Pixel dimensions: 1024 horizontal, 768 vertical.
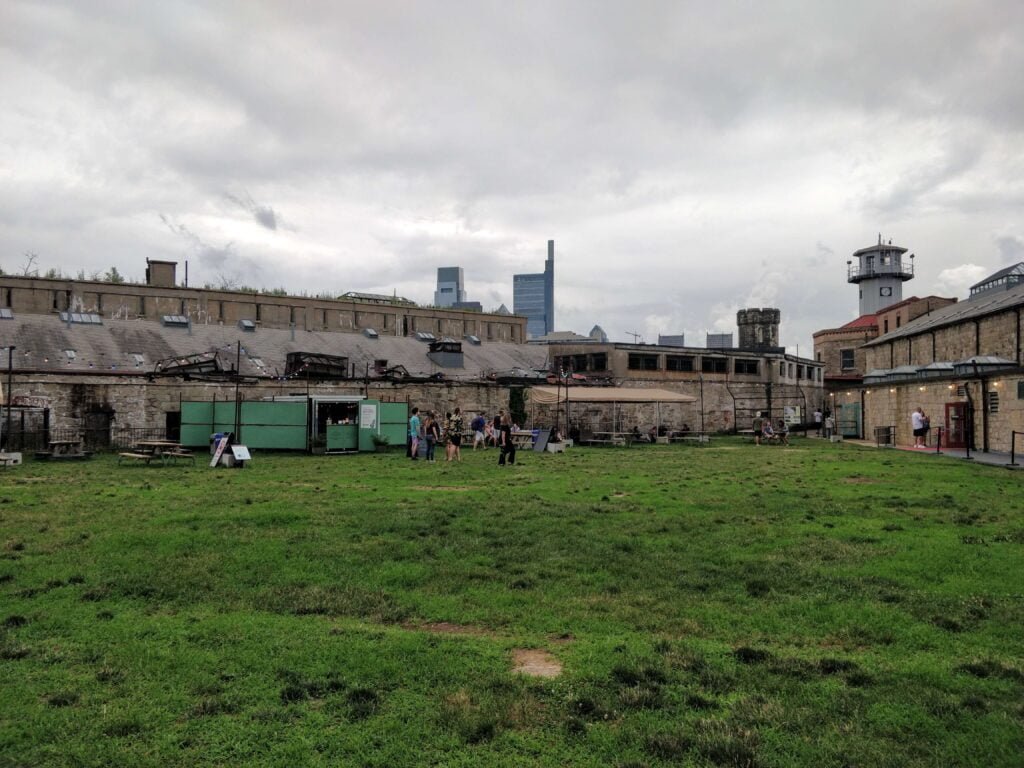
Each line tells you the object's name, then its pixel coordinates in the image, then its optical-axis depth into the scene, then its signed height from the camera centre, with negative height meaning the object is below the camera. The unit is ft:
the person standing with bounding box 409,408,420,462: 73.00 -3.36
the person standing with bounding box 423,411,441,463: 70.90 -3.31
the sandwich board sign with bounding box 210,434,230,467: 63.20 -4.30
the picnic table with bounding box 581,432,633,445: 101.28 -5.28
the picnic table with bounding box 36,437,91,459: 70.03 -4.89
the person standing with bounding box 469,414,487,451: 89.25 -3.44
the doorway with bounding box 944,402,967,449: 89.76 -2.65
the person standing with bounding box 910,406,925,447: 91.25 -2.32
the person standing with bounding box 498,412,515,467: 65.16 -4.08
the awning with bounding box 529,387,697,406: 97.09 +1.33
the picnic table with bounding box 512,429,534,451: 90.82 -4.59
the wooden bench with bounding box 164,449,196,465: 67.41 -5.02
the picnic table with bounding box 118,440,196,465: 65.77 -4.77
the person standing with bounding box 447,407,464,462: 70.59 -3.74
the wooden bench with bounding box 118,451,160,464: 65.10 -4.92
